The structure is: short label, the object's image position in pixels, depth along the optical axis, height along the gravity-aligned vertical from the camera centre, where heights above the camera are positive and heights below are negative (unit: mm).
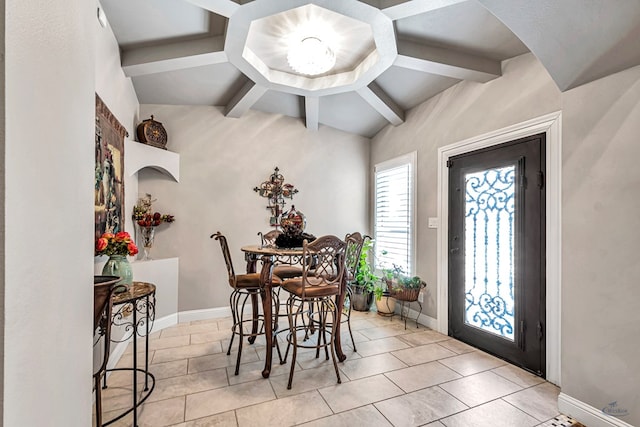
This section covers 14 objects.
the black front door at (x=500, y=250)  2459 -348
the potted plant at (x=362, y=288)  4156 -1048
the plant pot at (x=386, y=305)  3930 -1222
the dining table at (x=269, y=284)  2387 -594
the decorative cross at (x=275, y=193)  4090 +282
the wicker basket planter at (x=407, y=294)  3521 -972
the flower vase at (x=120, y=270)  1861 -363
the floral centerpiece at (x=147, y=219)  3277 -67
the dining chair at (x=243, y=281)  2600 -611
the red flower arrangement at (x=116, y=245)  1798 -198
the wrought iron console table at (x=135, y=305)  1798 -625
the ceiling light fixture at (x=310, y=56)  2480 +1347
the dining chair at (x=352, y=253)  2605 -376
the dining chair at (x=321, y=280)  2254 -562
